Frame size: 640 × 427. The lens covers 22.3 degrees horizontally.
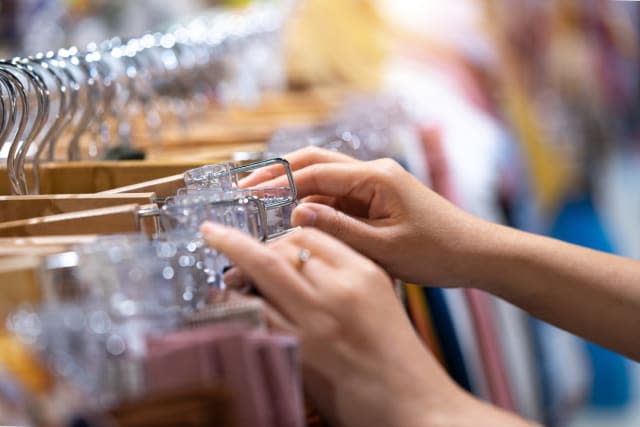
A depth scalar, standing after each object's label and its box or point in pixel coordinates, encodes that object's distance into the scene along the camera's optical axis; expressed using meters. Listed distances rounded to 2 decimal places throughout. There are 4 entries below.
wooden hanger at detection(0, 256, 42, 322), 0.87
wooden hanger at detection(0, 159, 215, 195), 1.18
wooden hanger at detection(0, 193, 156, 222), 1.02
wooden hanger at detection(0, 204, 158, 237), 0.96
